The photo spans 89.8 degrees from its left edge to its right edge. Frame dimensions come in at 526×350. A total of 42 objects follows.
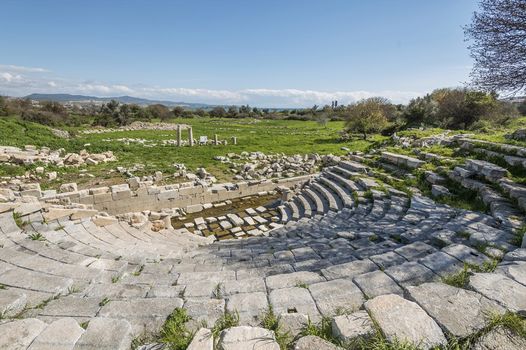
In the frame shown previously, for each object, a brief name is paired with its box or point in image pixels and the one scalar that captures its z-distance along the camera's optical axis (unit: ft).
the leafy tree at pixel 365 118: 90.74
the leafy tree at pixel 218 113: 231.48
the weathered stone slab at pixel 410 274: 10.43
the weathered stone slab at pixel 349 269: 11.74
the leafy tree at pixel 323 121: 147.43
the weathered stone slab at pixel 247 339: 7.09
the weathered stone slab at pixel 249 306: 8.71
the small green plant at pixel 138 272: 13.61
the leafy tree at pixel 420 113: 92.83
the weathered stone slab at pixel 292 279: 11.00
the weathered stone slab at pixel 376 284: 9.77
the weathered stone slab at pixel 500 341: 6.59
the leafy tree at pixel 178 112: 214.98
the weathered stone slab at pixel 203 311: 8.45
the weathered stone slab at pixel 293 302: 8.96
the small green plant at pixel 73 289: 10.94
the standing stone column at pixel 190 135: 74.38
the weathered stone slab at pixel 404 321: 6.89
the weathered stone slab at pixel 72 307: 9.16
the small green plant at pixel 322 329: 7.59
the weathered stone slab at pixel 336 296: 8.91
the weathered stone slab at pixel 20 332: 7.38
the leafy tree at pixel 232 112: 228.47
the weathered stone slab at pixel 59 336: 7.38
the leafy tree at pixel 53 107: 128.20
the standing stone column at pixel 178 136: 72.82
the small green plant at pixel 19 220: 18.67
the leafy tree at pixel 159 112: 180.08
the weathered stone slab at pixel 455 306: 7.30
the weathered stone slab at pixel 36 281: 10.76
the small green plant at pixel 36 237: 16.89
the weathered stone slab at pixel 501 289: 8.04
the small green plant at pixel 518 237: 13.30
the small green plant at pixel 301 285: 10.59
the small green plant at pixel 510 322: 6.95
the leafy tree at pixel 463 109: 75.52
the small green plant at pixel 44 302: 9.55
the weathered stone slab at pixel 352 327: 7.18
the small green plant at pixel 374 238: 17.50
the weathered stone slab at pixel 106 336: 7.47
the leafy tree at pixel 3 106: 97.94
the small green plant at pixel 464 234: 15.07
